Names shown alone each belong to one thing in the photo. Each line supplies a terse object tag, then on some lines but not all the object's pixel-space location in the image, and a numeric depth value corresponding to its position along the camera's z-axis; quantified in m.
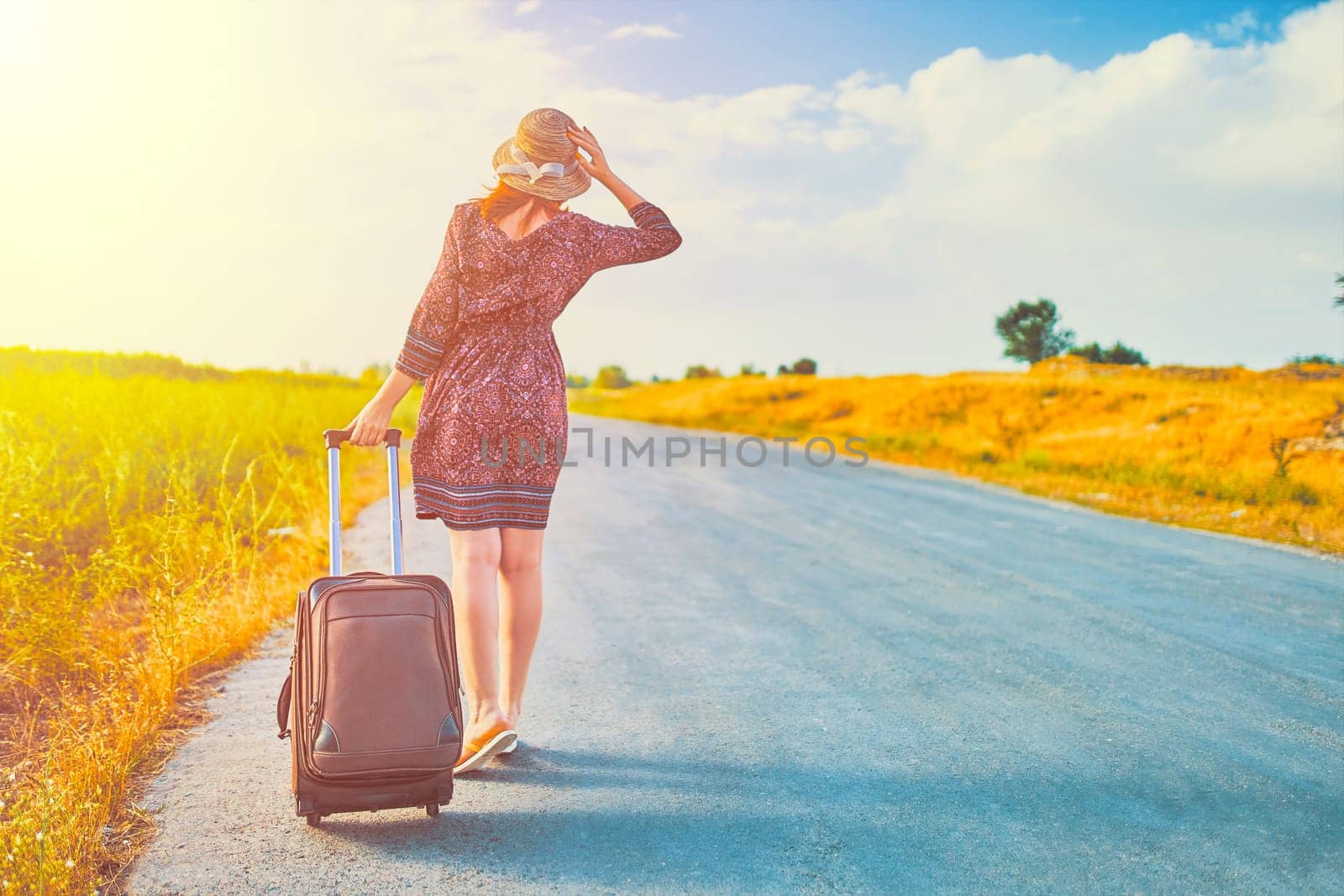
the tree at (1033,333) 65.00
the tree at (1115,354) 59.30
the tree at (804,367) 60.75
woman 2.96
